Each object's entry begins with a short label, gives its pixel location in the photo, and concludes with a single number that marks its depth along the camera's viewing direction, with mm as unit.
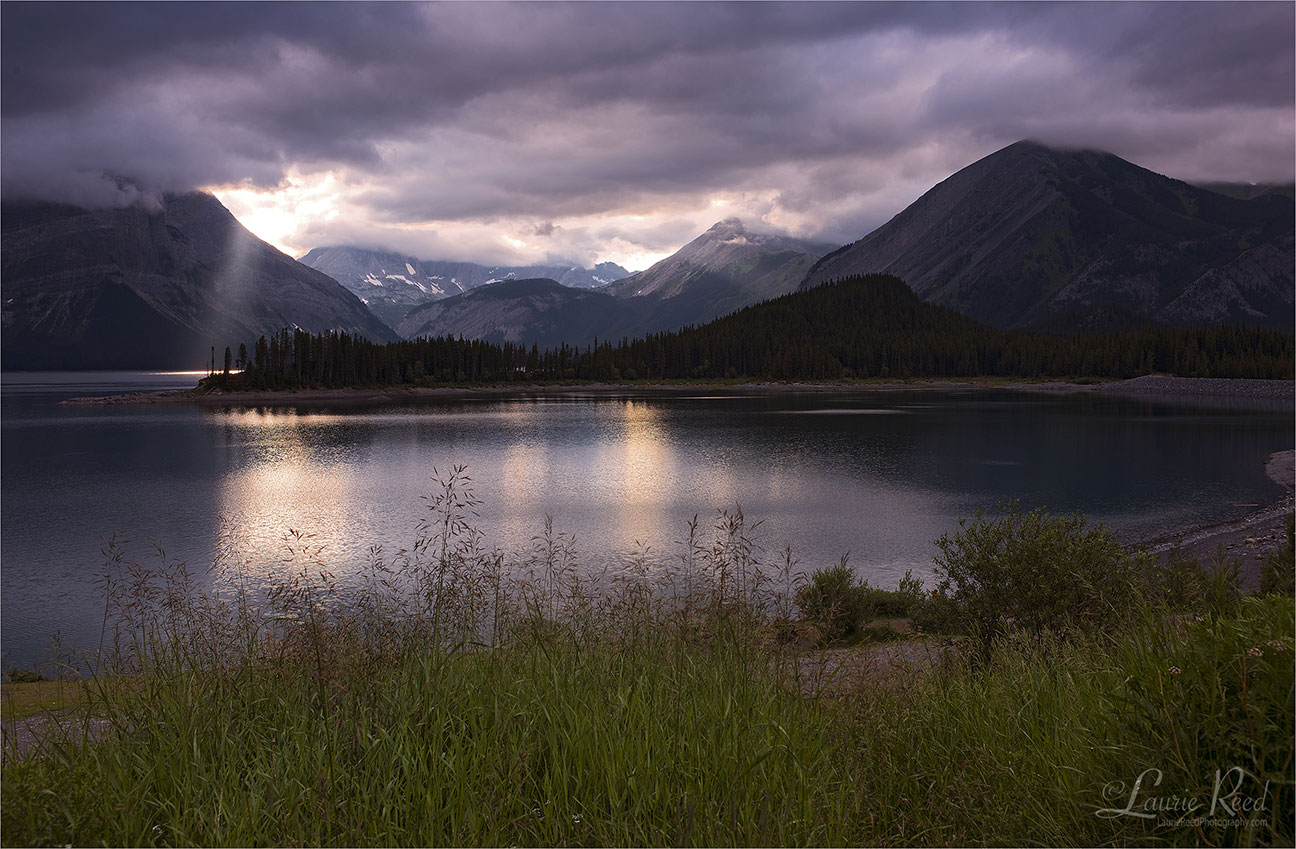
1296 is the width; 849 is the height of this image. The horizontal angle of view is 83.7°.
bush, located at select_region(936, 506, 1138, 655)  16312
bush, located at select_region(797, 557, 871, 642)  24022
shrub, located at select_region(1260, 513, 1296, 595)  20094
